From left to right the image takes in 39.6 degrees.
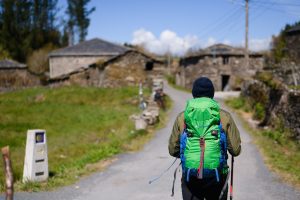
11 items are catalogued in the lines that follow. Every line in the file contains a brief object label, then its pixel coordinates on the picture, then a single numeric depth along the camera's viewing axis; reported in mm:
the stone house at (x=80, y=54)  40431
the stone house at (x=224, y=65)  34094
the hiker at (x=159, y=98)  19452
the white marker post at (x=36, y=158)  8039
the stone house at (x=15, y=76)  35125
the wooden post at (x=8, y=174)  3926
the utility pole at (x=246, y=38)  29562
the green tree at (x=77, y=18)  64438
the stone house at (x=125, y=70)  25828
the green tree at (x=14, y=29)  51188
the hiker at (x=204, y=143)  4230
